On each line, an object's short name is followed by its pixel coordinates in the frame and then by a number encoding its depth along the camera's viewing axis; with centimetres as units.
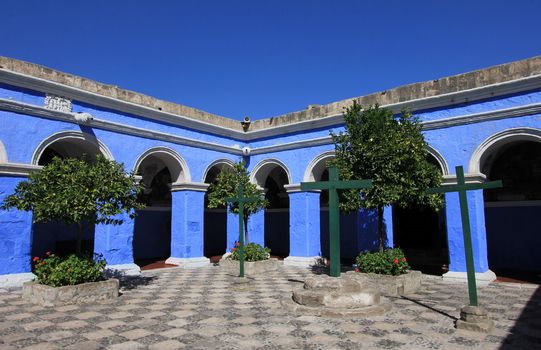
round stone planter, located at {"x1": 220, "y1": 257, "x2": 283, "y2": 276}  1019
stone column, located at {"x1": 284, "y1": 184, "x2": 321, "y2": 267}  1178
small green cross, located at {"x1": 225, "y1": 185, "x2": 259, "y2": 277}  815
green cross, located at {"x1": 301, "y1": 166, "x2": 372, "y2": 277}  609
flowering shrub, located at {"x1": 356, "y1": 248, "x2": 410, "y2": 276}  768
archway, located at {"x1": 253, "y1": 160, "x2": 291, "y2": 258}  1617
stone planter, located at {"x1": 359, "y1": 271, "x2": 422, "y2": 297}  720
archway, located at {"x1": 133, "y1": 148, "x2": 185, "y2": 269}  1376
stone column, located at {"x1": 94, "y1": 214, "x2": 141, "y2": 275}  978
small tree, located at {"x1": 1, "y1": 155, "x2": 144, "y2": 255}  666
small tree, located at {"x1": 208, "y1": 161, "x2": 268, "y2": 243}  1055
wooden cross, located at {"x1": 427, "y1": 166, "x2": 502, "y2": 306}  505
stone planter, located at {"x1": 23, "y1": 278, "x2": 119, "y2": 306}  634
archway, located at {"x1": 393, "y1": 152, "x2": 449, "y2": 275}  1330
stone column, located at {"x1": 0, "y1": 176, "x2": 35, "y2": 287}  809
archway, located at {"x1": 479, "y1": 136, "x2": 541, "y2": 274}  1070
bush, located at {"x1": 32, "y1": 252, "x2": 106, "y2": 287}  660
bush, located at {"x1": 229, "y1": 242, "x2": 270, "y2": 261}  1049
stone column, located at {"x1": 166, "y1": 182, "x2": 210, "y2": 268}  1170
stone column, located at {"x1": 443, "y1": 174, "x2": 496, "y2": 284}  882
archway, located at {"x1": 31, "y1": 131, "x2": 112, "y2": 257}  978
